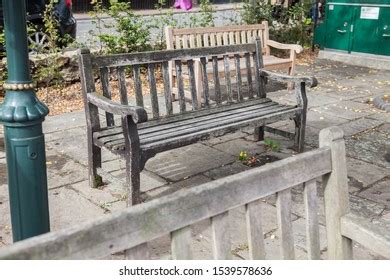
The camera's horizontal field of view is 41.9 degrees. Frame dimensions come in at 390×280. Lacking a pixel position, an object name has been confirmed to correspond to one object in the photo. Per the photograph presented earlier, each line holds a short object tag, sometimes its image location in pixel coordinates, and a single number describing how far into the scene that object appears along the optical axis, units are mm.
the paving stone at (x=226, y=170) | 4258
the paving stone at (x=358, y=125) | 5578
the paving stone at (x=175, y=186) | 3864
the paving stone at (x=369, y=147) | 4727
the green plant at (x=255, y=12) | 9977
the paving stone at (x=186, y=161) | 4324
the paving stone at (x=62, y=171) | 4122
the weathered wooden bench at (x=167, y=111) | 3328
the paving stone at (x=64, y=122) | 5614
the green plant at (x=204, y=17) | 8453
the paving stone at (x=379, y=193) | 3818
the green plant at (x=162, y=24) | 7957
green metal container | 9453
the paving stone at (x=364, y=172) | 4199
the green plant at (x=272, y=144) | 4934
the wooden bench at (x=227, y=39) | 6008
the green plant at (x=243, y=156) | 4647
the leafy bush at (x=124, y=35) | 7244
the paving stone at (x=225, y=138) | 5136
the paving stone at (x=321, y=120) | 5844
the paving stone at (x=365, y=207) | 3580
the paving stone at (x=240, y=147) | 4867
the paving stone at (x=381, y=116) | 6113
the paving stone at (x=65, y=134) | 5262
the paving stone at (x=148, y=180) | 4016
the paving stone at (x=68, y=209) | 3446
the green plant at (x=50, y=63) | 6641
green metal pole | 2207
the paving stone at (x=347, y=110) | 6273
